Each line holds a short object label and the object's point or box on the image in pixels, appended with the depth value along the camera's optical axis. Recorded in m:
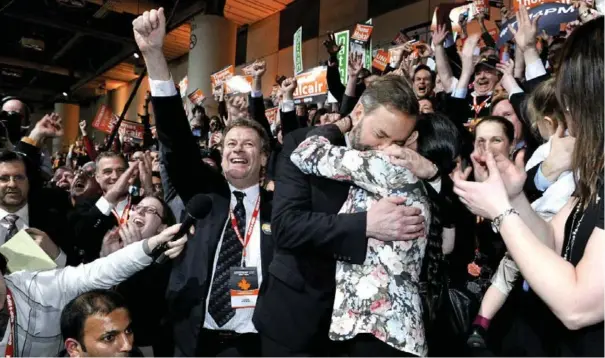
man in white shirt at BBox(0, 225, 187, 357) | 2.18
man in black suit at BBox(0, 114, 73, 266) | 2.84
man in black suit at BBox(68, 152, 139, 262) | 2.98
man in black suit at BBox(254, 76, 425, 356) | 1.61
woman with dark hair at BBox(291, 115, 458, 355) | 1.55
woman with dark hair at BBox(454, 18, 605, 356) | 1.16
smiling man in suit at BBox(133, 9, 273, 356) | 2.21
